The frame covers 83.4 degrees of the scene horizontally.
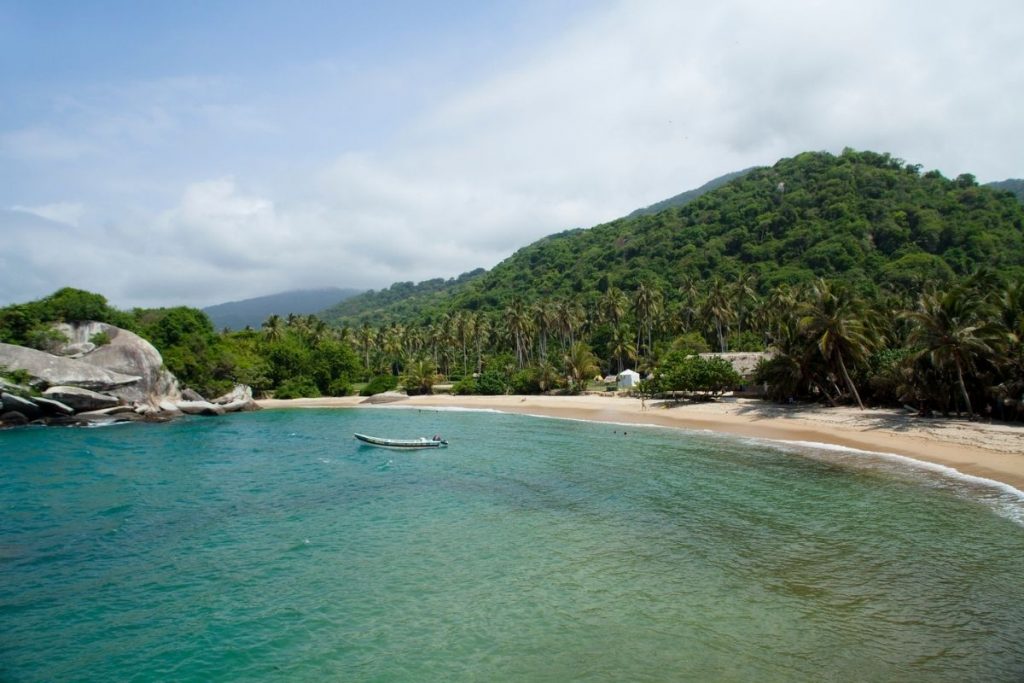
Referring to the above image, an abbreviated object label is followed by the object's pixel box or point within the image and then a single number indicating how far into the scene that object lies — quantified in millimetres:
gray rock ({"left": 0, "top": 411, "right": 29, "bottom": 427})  48531
